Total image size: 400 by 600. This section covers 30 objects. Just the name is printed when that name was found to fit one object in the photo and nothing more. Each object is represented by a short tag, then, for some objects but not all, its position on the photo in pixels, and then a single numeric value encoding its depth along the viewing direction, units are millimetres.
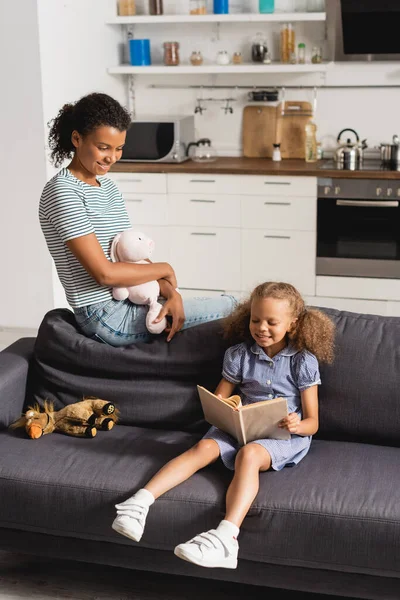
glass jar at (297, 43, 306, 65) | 5234
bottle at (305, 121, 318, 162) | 5289
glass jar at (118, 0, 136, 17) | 5344
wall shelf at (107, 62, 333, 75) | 5086
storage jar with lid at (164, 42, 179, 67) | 5375
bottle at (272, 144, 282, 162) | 5344
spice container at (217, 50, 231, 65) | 5277
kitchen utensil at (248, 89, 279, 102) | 5344
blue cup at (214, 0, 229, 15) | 5152
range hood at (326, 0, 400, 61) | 4898
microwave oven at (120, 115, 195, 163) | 5125
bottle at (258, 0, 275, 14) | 5133
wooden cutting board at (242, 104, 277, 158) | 5461
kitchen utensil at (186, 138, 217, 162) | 5355
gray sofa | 2238
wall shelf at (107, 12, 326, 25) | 4984
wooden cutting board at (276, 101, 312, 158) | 5402
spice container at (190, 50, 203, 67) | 5352
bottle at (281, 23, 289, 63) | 5207
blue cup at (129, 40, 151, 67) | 5379
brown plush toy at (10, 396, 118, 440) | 2699
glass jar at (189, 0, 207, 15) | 5348
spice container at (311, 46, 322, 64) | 5188
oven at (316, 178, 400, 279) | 4836
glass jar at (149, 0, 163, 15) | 5312
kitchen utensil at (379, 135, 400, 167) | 4977
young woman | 2711
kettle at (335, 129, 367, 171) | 4902
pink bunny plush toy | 2824
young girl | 2252
